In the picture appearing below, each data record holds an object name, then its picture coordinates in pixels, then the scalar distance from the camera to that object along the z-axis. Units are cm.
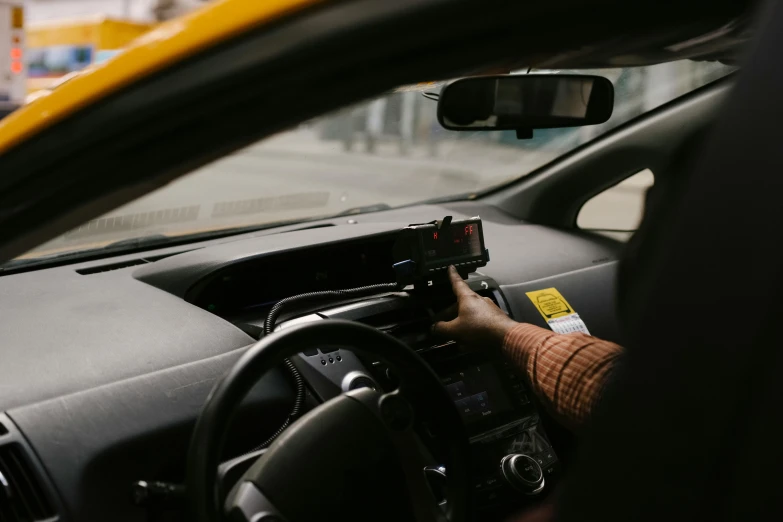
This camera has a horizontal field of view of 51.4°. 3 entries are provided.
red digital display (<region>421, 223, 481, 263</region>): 265
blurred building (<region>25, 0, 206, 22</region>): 2081
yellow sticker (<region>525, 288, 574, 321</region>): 320
